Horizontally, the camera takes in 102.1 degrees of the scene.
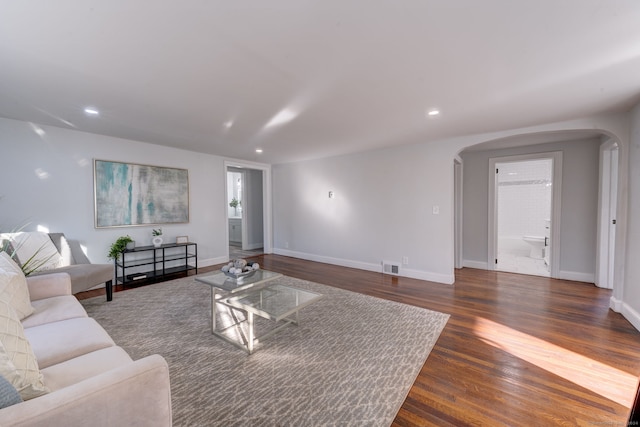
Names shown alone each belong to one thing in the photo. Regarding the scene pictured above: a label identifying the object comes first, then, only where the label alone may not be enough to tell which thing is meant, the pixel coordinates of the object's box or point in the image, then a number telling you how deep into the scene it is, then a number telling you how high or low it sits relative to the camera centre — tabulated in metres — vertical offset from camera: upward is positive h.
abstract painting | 3.84 +0.23
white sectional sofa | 0.81 -0.72
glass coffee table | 2.15 -0.87
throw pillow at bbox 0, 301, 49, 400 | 0.87 -0.55
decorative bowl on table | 2.69 -0.66
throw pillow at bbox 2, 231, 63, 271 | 2.92 -0.48
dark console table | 4.00 -0.91
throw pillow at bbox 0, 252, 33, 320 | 1.56 -0.49
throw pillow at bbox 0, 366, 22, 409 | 0.78 -0.57
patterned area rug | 1.55 -1.20
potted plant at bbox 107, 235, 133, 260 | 3.87 -0.57
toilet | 5.84 -0.90
